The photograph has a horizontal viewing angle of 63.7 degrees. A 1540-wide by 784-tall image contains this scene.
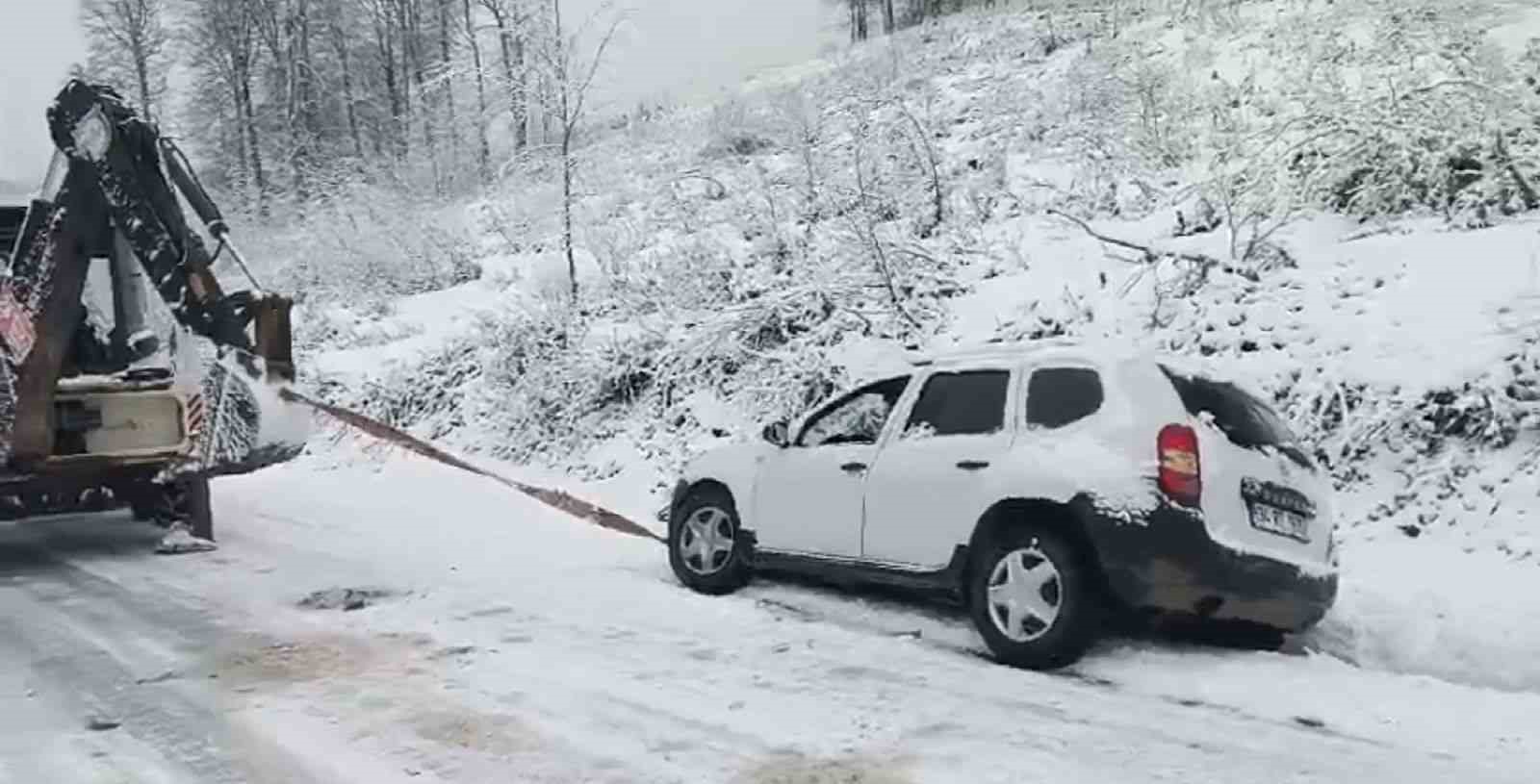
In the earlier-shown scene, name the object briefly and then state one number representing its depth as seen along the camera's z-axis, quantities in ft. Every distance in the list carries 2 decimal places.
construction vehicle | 30.76
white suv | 19.69
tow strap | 36.11
